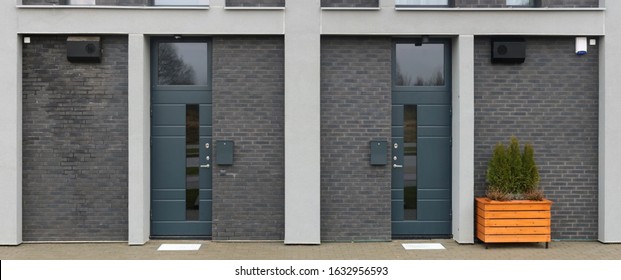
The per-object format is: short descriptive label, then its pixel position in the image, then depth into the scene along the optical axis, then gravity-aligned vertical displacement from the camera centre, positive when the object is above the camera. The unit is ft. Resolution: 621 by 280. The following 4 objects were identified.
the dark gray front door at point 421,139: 33.68 -0.07
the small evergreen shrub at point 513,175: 31.50 -1.77
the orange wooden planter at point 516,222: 31.04 -3.95
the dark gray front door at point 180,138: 33.40 -0.07
